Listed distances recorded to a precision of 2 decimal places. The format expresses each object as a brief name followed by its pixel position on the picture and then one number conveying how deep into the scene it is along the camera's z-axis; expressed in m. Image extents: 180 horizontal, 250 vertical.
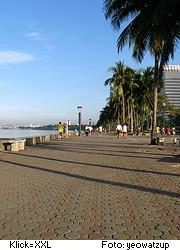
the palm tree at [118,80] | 39.98
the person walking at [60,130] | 25.48
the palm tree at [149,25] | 10.07
